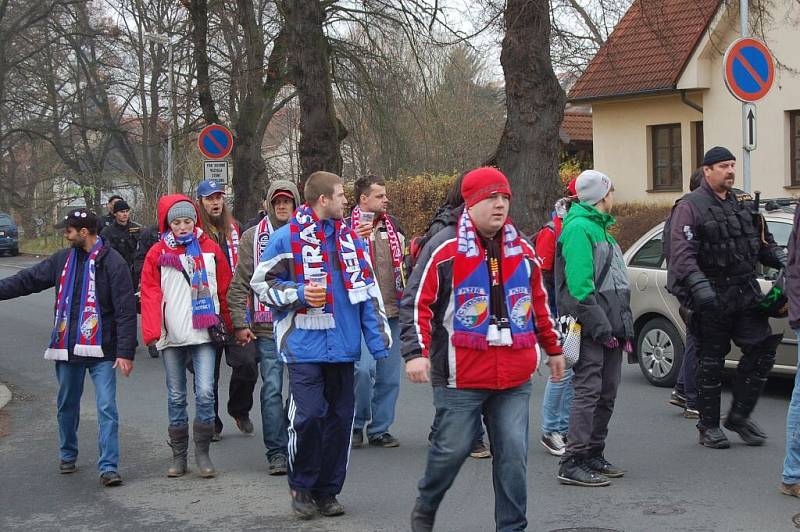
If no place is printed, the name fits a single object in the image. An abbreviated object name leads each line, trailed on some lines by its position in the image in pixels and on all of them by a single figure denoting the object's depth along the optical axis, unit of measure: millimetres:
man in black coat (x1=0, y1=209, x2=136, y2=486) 7574
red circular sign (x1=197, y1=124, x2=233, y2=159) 20984
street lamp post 32494
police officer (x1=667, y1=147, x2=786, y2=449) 7734
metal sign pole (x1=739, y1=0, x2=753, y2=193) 13180
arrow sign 13016
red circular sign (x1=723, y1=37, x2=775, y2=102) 12625
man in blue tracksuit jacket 6477
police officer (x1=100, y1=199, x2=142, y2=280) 14531
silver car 10648
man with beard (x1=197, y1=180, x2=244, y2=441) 8297
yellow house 26516
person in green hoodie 7008
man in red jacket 5473
